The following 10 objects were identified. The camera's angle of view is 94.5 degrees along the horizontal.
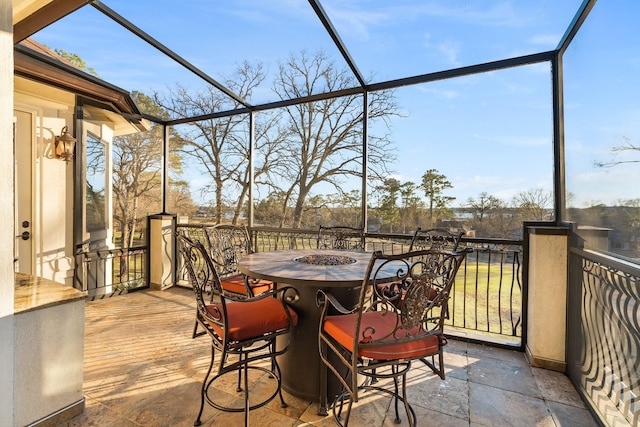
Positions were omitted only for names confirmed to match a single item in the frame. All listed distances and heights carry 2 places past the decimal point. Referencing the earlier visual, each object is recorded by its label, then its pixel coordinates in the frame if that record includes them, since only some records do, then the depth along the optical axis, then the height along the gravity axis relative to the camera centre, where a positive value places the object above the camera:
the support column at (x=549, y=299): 2.33 -0.70
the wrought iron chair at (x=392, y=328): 1.39 -0.62
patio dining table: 1.76 -0.69
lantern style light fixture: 3.40 +0.77
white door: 3.18 +0.24
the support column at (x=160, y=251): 4.38 -0.59
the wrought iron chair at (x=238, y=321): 1.55 -0.61
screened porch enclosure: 1.74 +1.11
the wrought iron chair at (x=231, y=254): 2.46 -0.46
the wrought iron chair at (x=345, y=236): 3.32 -0.27
